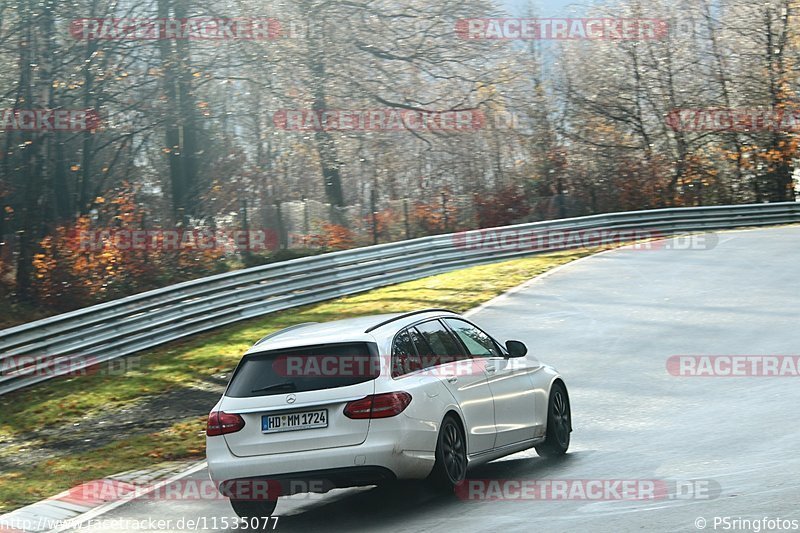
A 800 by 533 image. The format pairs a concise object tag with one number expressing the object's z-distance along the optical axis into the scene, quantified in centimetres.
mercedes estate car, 1598
